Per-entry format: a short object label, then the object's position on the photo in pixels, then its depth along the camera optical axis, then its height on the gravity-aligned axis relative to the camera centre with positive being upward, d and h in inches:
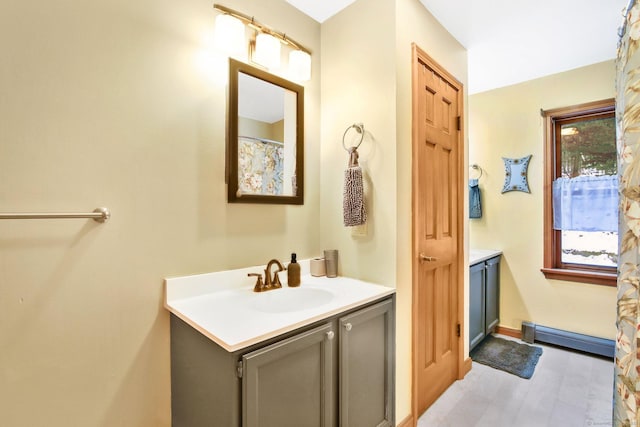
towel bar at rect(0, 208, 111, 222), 36.2 +0.2
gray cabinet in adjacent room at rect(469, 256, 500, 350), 95.6 -29.4
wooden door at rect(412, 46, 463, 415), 66.9 -3.3
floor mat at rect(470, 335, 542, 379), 87.7 -46.0
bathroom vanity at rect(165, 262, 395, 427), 37.4 -20.7
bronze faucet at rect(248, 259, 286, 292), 57.9 -13.2
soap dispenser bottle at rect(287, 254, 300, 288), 61.6 -12.5
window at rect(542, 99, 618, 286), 95.4 +7.2
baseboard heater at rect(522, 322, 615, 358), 91.7 -41.7
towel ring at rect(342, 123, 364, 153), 65.3 +19.8
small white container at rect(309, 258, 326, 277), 68.9 -12.1
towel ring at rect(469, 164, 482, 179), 119.3 +19.6
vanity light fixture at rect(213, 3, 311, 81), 55.8 +35.9
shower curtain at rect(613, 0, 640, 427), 32.4 -1.7
